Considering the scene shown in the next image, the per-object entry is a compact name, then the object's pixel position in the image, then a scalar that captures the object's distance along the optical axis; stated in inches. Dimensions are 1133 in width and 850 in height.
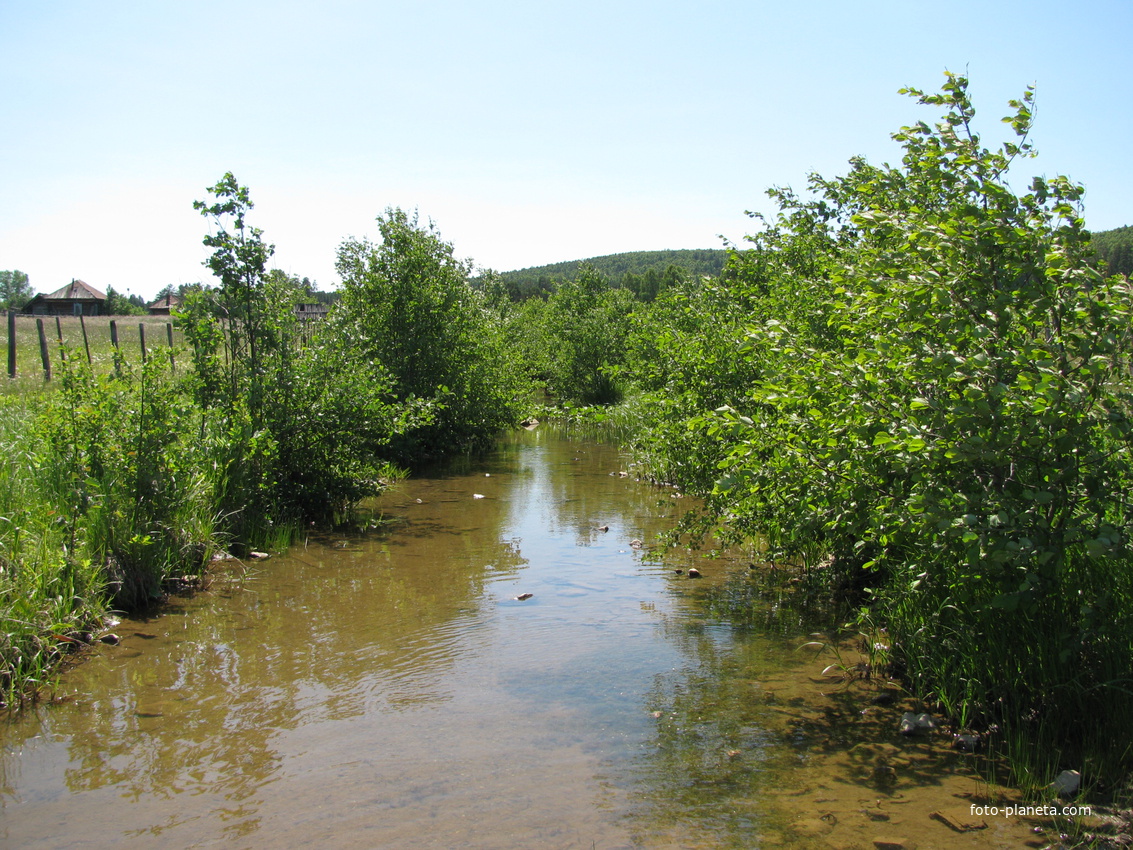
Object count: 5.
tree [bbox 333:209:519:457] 682.8
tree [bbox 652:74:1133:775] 150.4
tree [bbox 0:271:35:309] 5344.5
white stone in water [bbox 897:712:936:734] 185.5
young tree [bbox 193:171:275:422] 398.3
